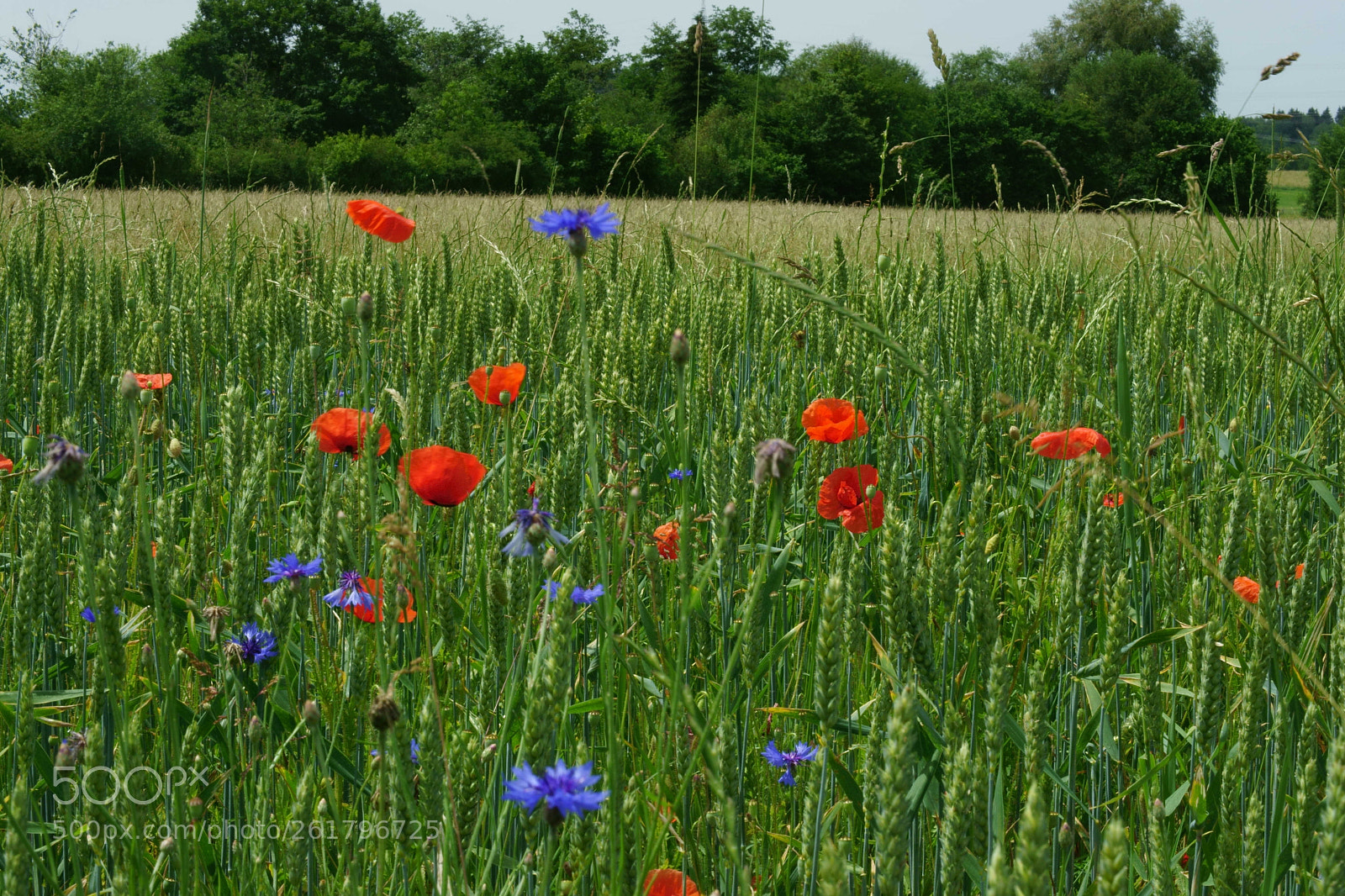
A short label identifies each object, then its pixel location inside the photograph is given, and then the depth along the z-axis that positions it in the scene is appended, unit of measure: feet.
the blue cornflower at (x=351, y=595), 6.64
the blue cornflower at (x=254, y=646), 6.54
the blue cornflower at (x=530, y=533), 6.17
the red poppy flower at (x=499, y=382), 7.34
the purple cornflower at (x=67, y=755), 6.12
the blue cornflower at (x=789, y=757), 6.63
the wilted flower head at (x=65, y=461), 6.09
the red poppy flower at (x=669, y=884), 6.34
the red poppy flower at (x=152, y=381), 7.55
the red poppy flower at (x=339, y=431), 7.15
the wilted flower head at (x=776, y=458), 6.10
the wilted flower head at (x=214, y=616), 6.43
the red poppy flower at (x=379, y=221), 8.04
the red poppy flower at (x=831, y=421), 7.20
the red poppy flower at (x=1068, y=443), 7.13
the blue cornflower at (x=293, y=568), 6.51
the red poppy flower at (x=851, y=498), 7.03
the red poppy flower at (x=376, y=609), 6.50
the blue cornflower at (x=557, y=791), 5.95
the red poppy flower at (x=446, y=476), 6.92
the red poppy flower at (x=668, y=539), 7.09
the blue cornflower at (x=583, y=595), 6.59
